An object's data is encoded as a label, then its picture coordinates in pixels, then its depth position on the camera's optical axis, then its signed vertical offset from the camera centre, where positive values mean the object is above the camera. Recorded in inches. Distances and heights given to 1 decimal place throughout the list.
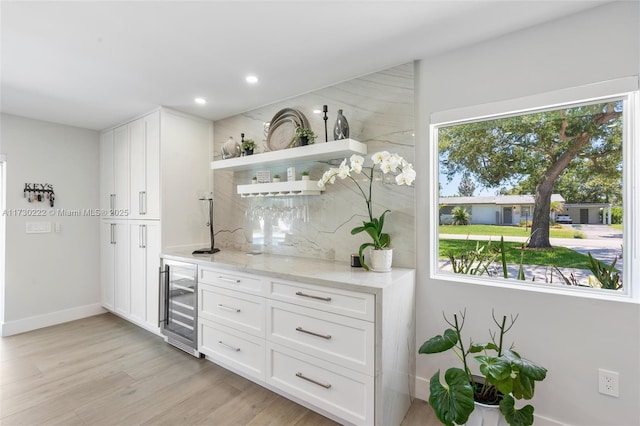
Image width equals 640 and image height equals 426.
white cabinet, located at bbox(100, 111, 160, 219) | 122.3 +19.4
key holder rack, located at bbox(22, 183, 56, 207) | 133.0 +9.0
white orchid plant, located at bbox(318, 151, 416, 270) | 75.2 +9.6
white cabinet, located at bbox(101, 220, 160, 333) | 122.9 -26.5
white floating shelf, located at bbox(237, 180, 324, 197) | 96.9 +7.9
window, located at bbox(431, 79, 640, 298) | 64.0 +4.8
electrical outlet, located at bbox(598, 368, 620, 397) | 61.3 -36.2
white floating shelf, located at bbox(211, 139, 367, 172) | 86.4 +18.3
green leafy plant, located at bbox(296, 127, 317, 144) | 95.7 +25.1
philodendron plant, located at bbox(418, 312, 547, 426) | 54.4 -33.7
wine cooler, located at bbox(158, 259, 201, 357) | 104.4 -34.9
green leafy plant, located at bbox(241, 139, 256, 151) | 114.8 +26.0
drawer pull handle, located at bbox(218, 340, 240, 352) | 90.4 -42.4
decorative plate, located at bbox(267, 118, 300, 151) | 107.0 +28.8
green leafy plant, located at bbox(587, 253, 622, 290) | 64.5 -14.2
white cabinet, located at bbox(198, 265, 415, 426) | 66.1 -34.1
